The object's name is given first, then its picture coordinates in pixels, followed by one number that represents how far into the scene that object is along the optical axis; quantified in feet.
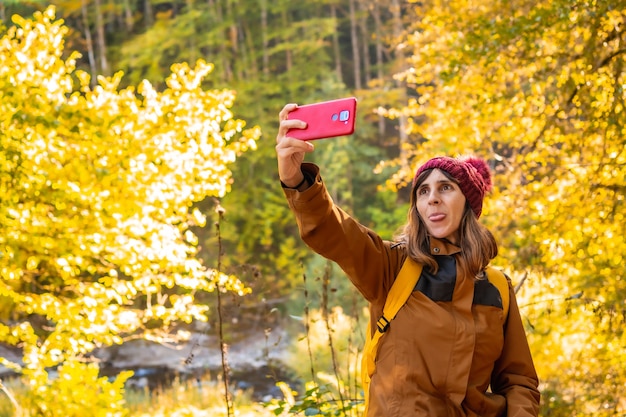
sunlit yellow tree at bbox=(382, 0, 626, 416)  12.68
